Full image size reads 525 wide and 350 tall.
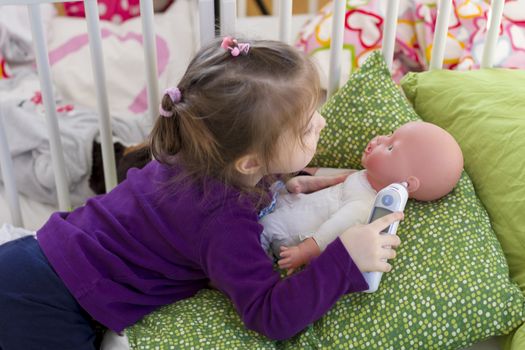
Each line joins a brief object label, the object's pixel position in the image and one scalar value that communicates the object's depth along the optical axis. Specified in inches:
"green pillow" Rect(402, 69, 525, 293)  38.4
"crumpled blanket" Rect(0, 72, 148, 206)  54.4
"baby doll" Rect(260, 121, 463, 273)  37.4
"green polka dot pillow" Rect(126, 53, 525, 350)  34.8
